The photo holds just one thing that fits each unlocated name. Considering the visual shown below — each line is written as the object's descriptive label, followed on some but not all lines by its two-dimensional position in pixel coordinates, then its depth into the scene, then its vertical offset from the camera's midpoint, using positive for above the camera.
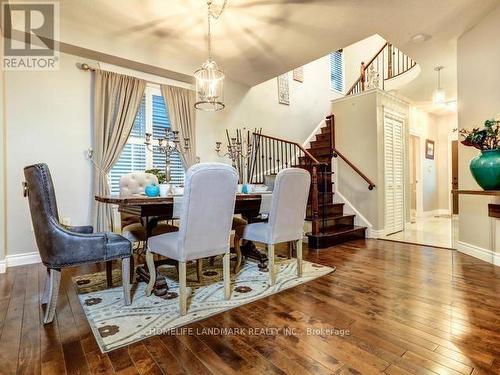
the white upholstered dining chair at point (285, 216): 2.35 -0.24
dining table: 1.96 -0.16
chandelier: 2.85 +1.23
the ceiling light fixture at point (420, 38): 3.38 +1.91
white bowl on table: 2.37 +0.01
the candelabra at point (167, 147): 2.46 +0.41
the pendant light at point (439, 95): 4.86 +1.68
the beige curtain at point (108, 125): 3.52 +0.89
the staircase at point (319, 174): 3.98 +0.28
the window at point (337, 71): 7.13 +3.17
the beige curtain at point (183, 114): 4.15 +1.21
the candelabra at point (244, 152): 4.81 +0.70
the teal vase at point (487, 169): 1.85 +0.13
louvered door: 4.85 +0.27
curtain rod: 3.49 +1.61
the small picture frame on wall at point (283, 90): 5.81 +2.16
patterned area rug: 1.70 -0.86
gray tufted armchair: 1.74 -0.32
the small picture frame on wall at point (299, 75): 6.12 +2.62
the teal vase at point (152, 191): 2.29 +0.00
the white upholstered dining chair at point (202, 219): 1.78 -0.20
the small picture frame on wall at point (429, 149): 7.51 +1.11
